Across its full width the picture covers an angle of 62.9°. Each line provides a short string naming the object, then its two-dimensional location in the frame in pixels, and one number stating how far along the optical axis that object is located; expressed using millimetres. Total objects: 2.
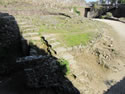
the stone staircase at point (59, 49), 3747
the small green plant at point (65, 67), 3265
